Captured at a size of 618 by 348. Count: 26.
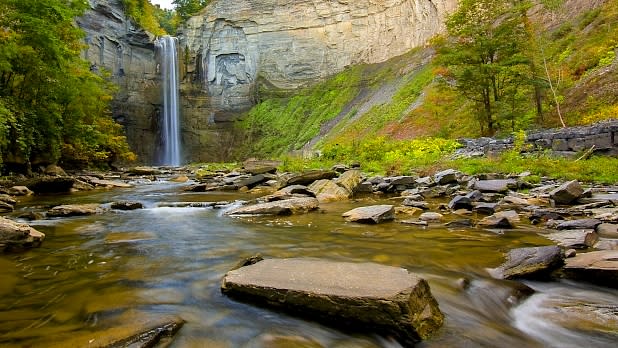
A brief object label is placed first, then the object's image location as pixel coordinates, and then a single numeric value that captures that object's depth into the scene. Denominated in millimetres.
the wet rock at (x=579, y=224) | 5520
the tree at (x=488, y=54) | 17783
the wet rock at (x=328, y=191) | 10150
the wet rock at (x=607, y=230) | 5113
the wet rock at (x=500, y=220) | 6113
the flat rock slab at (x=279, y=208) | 8219
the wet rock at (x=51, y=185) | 13445
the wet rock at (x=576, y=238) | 4672
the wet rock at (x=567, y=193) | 7570
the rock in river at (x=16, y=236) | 5176
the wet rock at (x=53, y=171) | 19034
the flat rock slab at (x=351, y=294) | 2729
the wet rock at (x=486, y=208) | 7398
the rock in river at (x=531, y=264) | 3891
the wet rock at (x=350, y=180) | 11008
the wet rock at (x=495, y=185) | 9281
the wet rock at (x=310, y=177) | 12102
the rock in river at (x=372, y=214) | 6977
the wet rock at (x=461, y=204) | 7895
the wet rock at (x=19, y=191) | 12391
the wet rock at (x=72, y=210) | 8336
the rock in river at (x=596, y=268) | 3604
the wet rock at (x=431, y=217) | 6883
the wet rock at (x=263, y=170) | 18969
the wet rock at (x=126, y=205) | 9570
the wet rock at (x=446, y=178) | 10969
